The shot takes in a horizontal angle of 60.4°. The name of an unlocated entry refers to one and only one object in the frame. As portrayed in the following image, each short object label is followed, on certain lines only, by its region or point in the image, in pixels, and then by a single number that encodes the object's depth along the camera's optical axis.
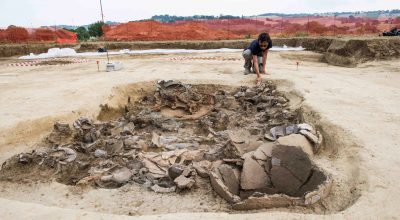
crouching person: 9.09
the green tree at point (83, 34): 25.37
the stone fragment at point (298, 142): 4.55
